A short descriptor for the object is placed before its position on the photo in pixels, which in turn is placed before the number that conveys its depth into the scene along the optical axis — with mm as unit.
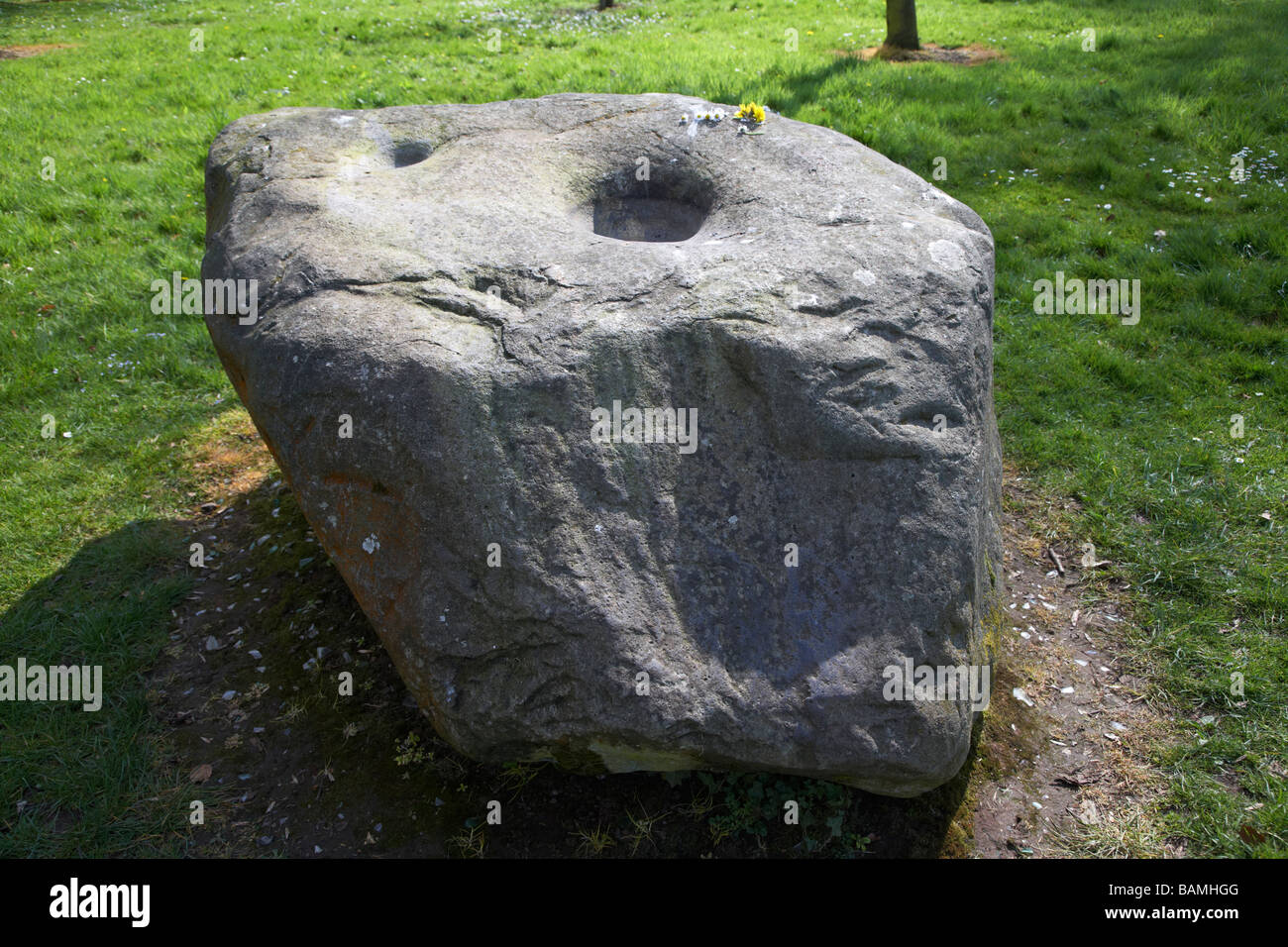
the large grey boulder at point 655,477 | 3074
